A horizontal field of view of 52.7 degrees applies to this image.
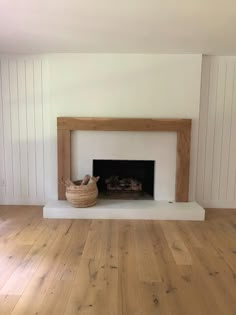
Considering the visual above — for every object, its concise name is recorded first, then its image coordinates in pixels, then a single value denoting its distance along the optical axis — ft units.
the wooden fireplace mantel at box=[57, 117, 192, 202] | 9.64
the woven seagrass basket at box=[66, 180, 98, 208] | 9.13
